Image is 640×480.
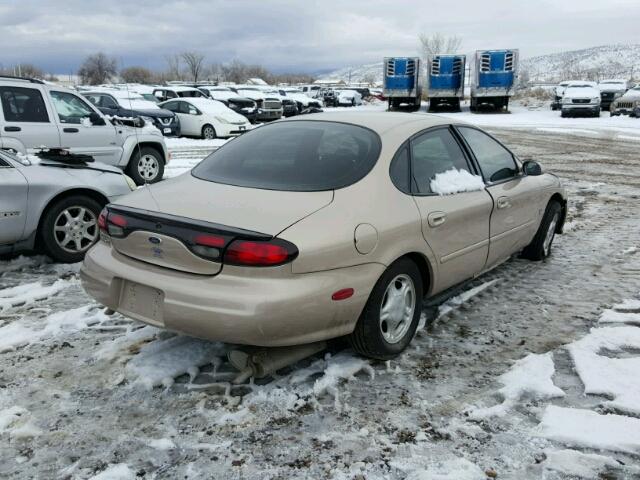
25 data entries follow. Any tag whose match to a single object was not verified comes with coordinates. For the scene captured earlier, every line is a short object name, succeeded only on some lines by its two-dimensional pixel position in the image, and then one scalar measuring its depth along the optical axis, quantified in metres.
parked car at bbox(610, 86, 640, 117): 28.80
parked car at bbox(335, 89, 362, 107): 45.72
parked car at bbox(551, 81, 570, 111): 36.91
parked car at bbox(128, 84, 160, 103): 23.61
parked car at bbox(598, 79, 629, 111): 34.81
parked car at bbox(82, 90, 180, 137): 17.48
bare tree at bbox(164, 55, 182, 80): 117.01
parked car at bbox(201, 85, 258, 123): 26.00
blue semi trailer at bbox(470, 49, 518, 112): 32.34
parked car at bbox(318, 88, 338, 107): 45.53
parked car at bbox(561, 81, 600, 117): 30.30
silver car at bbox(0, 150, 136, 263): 5.15
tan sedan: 3.04
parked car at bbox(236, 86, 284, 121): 26.34
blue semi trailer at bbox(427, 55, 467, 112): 33.94
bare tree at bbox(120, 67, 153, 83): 107.38
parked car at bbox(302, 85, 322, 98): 48.68
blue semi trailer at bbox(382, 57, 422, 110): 34.44
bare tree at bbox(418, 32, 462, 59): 87.56
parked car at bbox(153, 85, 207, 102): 26.58
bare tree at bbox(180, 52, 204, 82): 113.44
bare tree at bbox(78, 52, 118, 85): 78.67
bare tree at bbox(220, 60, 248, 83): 132.61
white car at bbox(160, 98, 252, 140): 18.62
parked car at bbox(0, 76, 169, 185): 8.23
